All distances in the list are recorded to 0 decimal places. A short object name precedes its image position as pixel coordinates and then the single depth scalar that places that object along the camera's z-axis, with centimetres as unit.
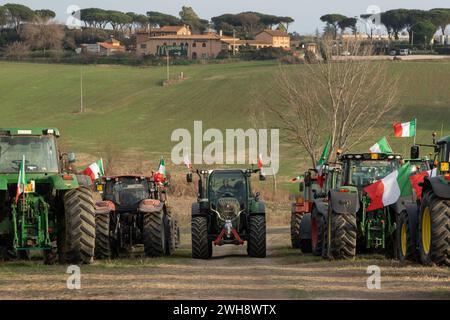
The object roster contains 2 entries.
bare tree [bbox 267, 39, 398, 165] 5044
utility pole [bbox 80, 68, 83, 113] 8424
